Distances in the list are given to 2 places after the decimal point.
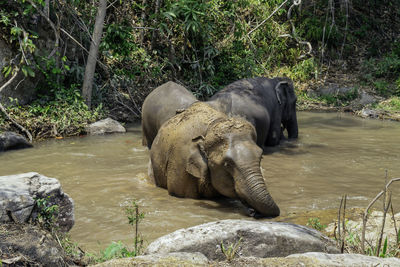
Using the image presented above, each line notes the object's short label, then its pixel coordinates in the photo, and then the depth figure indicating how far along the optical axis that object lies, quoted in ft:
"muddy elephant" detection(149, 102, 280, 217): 37.01
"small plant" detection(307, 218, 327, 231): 30.04
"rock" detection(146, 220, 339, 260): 23.38
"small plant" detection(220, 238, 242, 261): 20.68
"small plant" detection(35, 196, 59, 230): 24.63
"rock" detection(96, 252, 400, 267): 19.36
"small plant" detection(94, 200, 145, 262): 23.62
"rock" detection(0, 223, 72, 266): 20.01
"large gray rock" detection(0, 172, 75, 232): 23.72
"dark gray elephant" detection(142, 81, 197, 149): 55.01
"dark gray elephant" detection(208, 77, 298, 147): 59.06
